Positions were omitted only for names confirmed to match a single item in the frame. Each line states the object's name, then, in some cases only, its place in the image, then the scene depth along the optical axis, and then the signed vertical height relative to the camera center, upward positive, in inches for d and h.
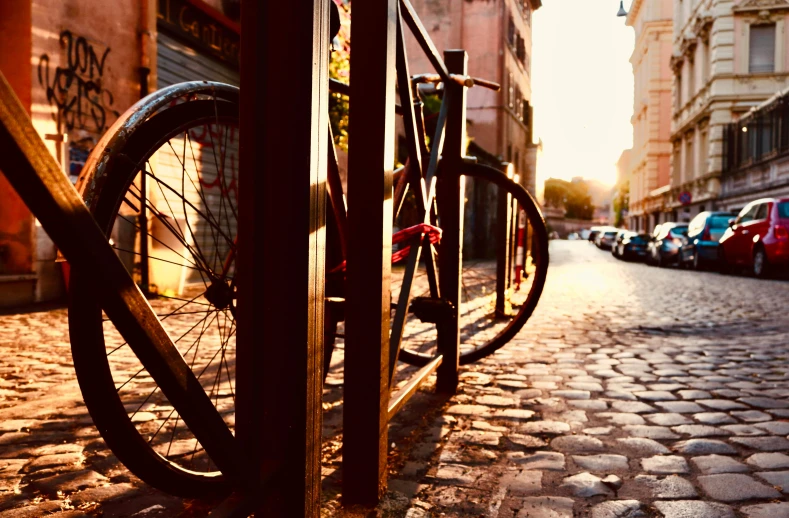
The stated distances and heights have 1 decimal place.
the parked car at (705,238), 713.6 +2.5
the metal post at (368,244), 81.5 -0.9
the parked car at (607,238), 1610.5 +3.0
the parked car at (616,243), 1202.1 -6.2
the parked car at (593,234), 2288.9 +17.7
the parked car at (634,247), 1024.2 -10.6
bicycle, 60.9 -4.2
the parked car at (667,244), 831.1 -4.7
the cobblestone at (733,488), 88.5 -31.9
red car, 559.5 +2.6
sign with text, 366.6 +115.4
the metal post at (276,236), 56.5 +0.0
